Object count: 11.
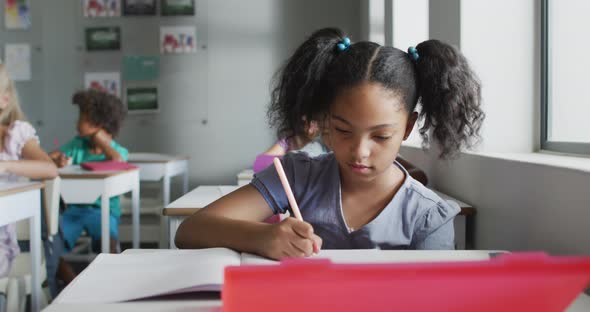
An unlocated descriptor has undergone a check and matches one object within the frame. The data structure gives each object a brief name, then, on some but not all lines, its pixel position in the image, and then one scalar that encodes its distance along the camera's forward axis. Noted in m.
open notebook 0.69
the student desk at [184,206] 1.73
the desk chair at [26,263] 1.93
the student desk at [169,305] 0.65
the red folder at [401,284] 0.46
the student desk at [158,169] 3.98
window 1.49
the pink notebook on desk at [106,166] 2.97
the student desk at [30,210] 1.81
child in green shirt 3.18
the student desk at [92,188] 2.77
